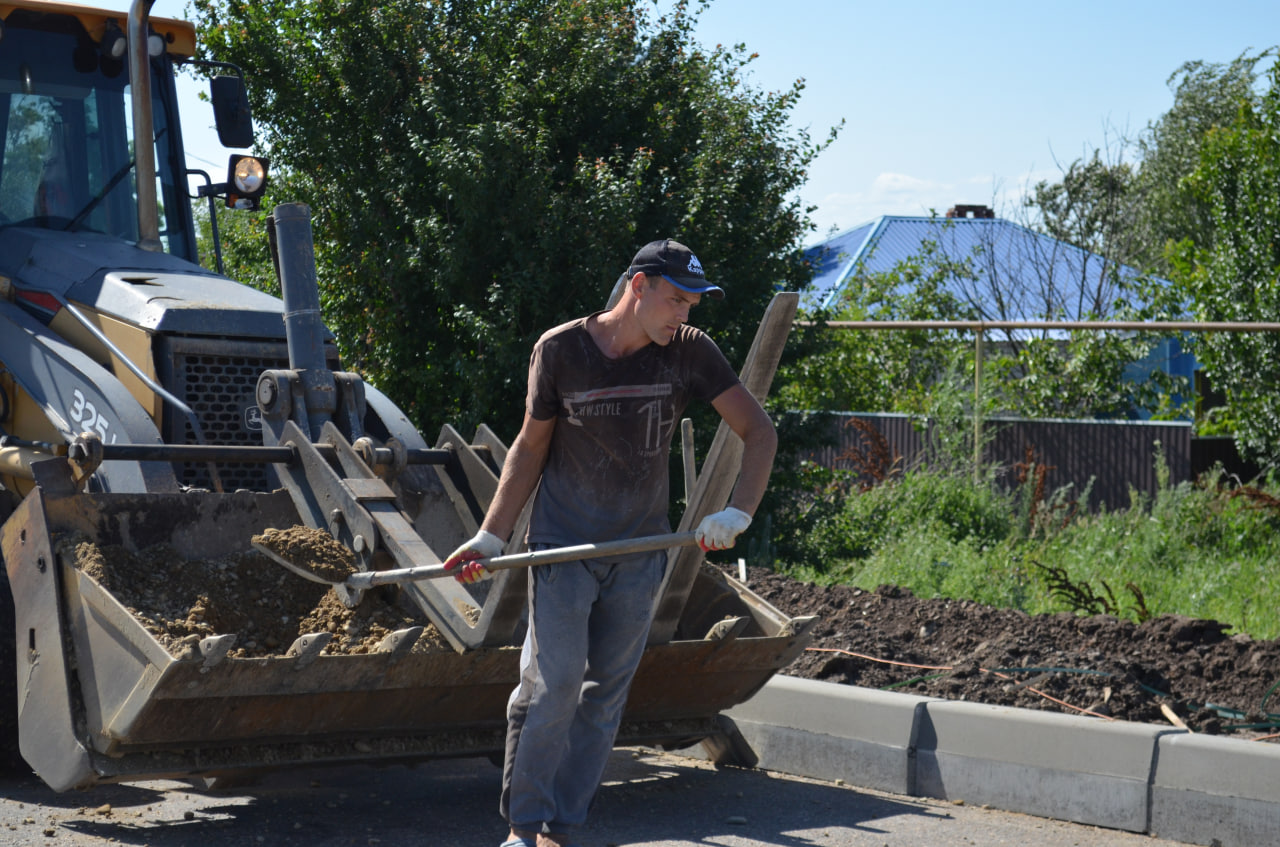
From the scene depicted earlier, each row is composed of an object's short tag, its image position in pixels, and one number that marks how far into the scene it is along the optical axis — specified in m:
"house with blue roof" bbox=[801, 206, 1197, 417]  25.28
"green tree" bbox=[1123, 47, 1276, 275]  34.03
